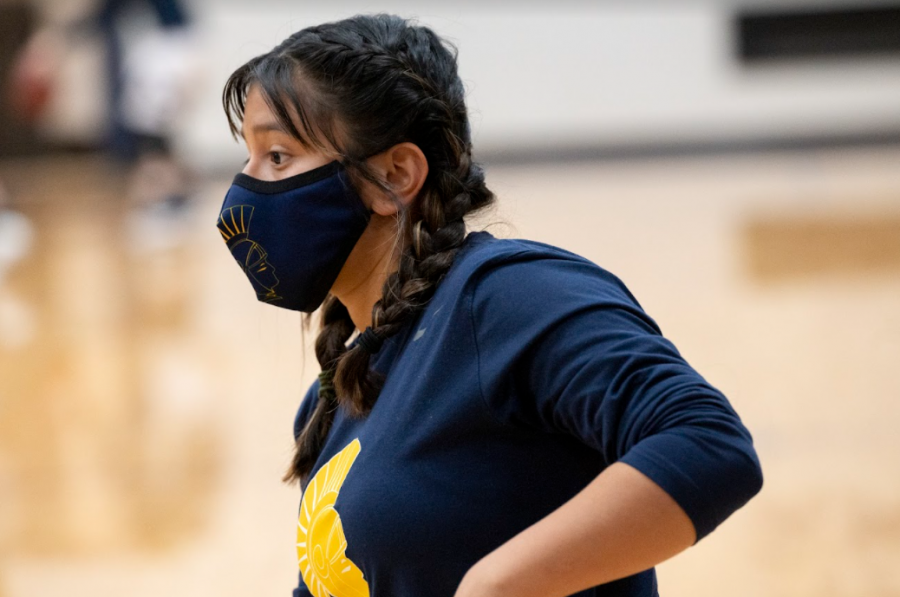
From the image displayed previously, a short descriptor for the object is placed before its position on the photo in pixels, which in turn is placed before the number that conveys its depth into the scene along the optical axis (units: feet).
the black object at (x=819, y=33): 74.38
